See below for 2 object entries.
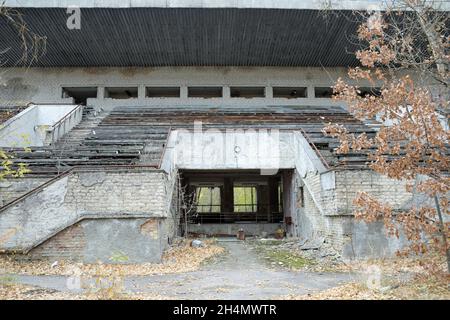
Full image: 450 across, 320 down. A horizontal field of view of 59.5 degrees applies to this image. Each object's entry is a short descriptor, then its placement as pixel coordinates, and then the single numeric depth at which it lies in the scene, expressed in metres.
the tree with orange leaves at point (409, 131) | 5.46
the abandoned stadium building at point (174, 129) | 9.02
